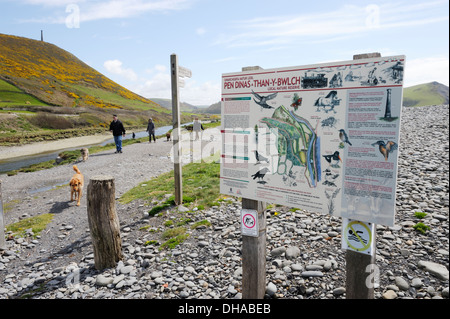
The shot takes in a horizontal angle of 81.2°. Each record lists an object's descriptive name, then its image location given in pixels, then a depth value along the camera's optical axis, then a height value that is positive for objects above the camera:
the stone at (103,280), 5.24 -3.08
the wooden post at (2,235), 7.25 -2.98
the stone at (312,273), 4.71 -2.65
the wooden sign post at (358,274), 3.09 -1.78
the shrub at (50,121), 47.18 +0.97
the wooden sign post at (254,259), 4.04 -2.09
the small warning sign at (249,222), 3.98 -1.47
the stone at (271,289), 4.49 -2.80
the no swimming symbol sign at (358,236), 3.00 -1.28
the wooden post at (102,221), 5.79 -2.08
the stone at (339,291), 4.26 -2.68
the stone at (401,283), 4.22 -2.56
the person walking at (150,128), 28.72 -0.23
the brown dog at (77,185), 10.49 -2.34
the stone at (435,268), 4.36 -2.45
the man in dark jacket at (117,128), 19.79 -0.15
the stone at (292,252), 5.37 -2.61
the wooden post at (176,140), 8.50 -0.48
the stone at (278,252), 5.54 -2.65
